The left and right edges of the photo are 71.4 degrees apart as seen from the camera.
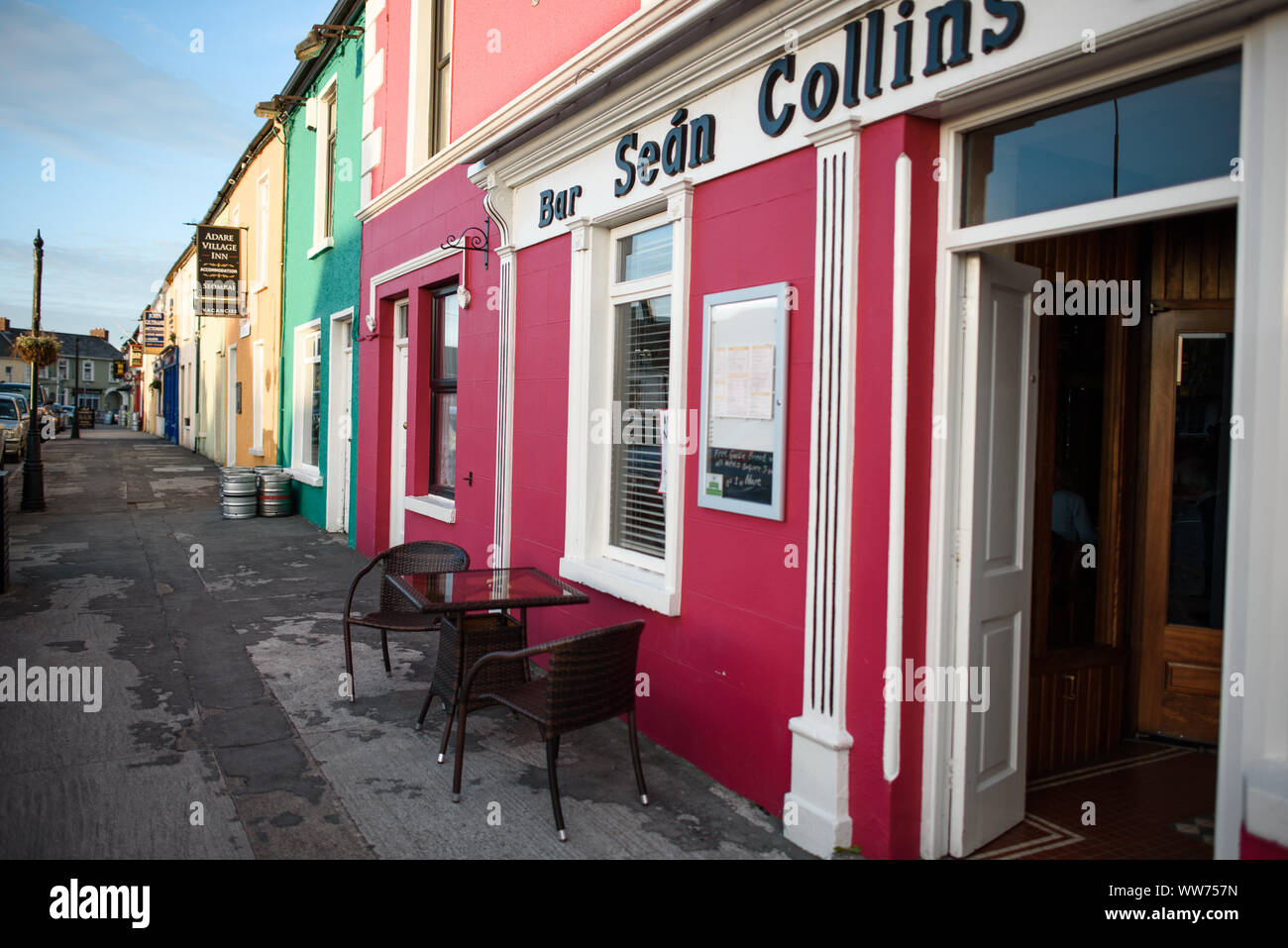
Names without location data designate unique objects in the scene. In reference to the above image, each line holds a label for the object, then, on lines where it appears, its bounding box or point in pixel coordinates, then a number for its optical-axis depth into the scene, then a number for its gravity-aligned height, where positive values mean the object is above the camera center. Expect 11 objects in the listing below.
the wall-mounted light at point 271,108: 13.35 +4.85
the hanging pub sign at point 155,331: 33.62 +3.67
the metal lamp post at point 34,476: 13.09 -0.74
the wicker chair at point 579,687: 3.62 -1.05
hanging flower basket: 17.30 +1.92
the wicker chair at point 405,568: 5.36 -0.86
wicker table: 4.26 -0.82
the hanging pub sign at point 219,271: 16.36 +2.91
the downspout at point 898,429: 3.36 +0.05
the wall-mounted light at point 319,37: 10.52 +4.80
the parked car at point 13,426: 21.78 -0.01
